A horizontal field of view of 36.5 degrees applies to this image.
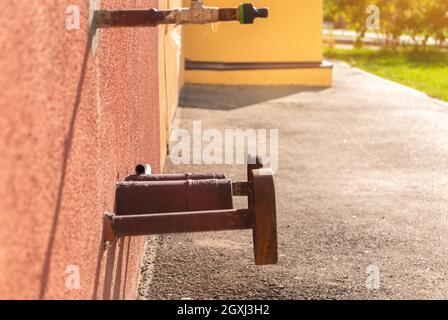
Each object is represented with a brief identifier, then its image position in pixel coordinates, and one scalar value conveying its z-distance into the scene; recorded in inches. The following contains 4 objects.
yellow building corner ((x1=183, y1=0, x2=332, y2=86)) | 629.6
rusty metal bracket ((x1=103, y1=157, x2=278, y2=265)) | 102.7
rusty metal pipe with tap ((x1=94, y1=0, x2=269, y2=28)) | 104.0
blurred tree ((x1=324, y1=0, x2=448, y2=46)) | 874.8
